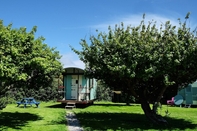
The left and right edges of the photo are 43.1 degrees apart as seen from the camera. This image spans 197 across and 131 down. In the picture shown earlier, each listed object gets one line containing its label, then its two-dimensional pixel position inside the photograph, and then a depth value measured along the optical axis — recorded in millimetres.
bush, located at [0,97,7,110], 15473
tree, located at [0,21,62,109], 10898
